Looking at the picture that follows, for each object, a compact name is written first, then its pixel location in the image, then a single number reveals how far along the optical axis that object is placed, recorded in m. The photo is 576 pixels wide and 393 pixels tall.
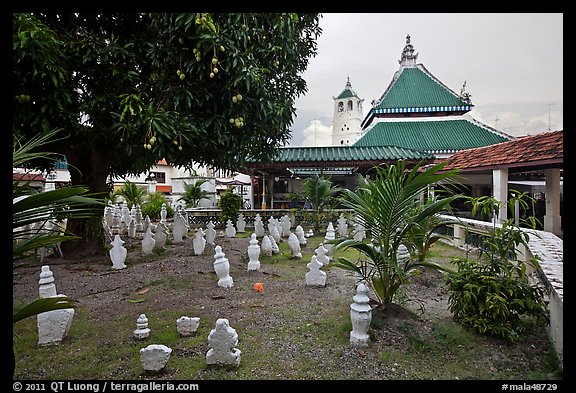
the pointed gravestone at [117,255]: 6.03
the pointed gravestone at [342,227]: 10.07
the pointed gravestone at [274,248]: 7.27
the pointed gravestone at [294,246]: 6.92
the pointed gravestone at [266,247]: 7.04
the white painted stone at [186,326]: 3.31
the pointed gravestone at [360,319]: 2.99
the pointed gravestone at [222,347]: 2.65
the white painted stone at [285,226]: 9.80
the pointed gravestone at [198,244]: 7.16
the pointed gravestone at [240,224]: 11.16
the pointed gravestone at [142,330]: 3.23
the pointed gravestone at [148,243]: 7.13
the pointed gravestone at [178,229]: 8.83
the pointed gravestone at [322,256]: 5.71
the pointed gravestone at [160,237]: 7.42
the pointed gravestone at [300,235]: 8.25
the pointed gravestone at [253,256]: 5.70
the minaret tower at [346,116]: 35.28
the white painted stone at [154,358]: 2.57
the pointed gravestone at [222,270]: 4.83
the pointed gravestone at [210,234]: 8.38
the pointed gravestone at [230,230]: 9.91
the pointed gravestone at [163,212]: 13.29
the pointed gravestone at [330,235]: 7.20
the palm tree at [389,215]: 3.24
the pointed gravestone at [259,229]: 9.69
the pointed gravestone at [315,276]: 4.91
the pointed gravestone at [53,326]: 3.12
